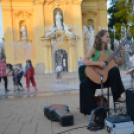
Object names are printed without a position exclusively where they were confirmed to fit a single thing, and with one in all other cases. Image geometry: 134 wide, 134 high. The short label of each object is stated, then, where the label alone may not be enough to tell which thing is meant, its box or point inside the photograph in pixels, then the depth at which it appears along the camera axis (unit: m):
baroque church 23.84
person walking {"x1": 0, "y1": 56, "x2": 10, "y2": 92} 9.00
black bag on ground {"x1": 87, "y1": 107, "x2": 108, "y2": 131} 3.33
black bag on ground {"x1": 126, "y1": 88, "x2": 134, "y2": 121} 3.18
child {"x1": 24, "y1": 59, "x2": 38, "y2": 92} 9.11
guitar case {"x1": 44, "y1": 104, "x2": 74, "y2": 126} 3.46
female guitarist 3.34
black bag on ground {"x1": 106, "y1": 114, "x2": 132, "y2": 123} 2.93
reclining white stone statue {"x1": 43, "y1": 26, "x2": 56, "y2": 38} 23.36
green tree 22.58
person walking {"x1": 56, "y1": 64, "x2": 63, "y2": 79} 13.70
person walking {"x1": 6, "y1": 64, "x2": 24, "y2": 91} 9.52
